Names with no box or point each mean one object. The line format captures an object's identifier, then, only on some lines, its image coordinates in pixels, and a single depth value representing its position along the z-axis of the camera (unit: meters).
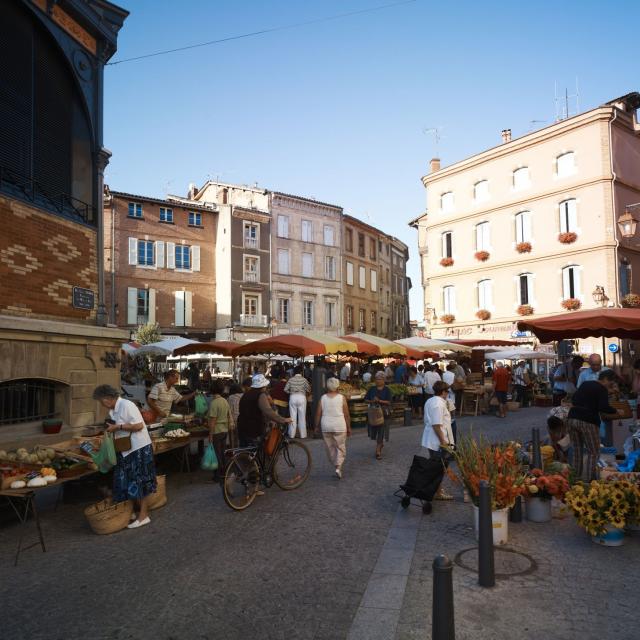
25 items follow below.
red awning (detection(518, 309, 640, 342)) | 8.53
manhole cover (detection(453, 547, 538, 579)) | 4.91
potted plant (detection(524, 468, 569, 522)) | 6.23
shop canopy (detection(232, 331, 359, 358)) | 13.95
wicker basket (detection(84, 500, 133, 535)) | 6.15
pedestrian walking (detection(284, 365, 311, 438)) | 13.97
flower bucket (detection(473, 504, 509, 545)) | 5.59
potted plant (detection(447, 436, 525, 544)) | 5.62
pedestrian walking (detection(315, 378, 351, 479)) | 8.68
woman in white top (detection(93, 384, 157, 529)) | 6.32
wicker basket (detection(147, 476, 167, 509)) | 7.22
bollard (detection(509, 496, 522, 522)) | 6.38
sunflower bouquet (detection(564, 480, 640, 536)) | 5.39
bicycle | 7.15
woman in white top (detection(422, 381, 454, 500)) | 7.09
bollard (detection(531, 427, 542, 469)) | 7.32
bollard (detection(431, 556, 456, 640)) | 2.98
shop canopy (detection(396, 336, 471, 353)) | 18.80
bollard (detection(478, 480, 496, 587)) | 4.52
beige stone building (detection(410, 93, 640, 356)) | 27.33
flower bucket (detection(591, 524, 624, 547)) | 5.47
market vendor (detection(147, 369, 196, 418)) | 10.19
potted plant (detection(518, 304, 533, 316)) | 29.29
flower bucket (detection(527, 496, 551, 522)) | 6.38
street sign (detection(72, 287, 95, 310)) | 9.20
